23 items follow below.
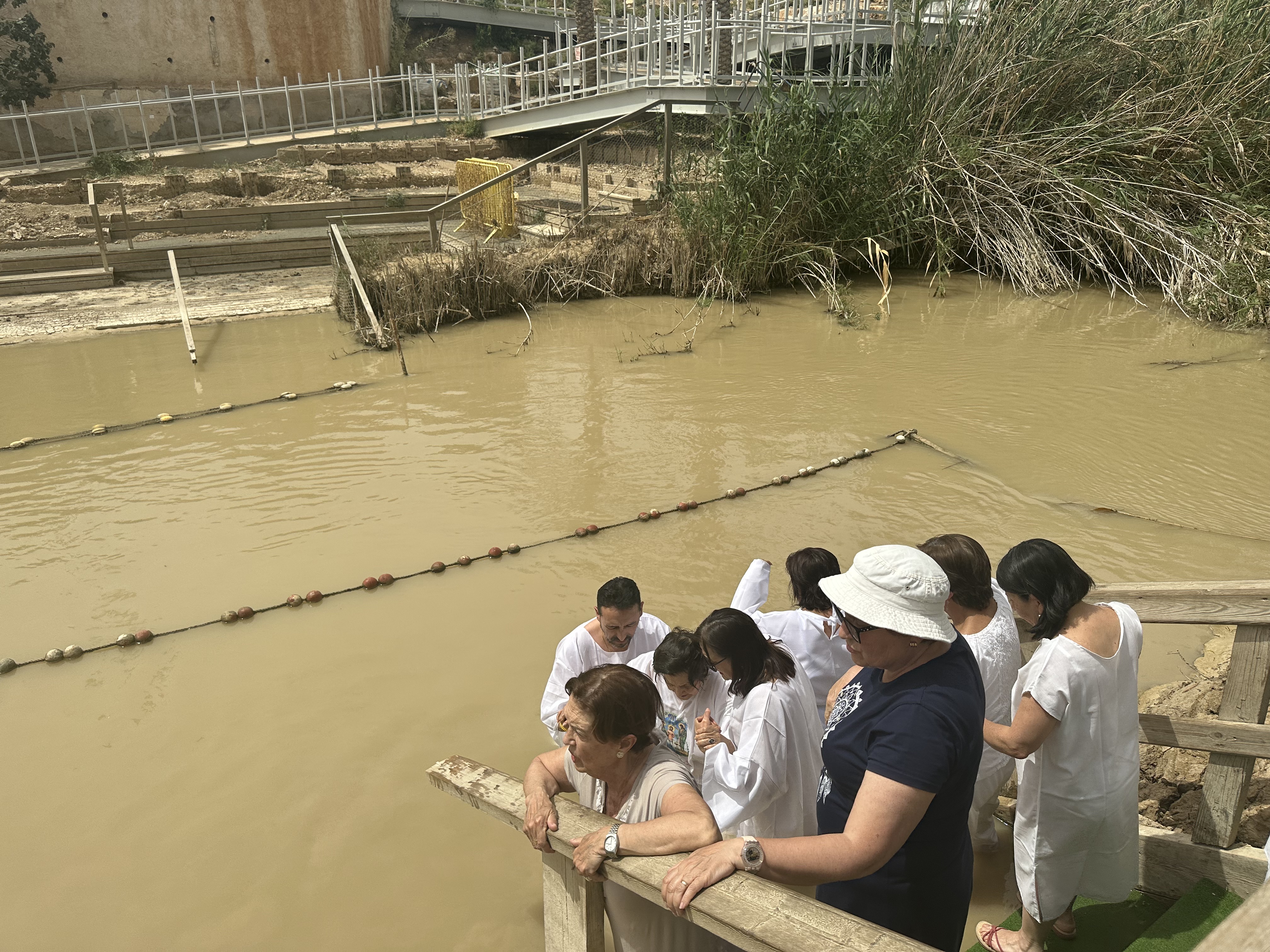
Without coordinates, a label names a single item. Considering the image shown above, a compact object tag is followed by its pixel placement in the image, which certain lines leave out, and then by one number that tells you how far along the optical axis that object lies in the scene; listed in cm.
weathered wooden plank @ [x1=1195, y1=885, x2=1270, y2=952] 107
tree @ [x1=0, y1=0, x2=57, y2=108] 1970
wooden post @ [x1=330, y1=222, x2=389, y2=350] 963
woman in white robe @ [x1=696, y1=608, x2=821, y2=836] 234
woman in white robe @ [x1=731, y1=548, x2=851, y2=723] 297
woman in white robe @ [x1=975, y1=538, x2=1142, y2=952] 223
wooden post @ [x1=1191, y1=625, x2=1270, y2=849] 235
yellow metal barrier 1351
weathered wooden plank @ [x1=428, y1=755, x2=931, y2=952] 142
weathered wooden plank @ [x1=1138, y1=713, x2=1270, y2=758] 235
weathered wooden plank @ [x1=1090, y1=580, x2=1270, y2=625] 229
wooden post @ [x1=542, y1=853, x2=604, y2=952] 184
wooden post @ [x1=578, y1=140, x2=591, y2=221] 1237
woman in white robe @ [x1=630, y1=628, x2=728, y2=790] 264
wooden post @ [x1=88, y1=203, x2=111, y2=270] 1182
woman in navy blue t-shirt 173
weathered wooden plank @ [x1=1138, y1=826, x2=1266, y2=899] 245
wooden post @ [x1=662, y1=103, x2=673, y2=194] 1258
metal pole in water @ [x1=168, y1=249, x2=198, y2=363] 924
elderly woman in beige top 195
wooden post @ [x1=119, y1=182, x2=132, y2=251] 1342
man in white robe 322
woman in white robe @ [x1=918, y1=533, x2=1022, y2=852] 264
